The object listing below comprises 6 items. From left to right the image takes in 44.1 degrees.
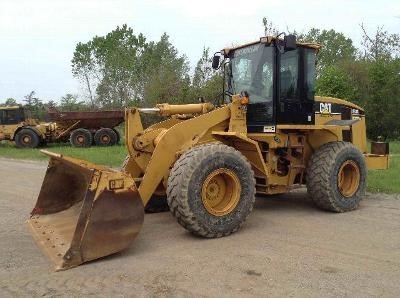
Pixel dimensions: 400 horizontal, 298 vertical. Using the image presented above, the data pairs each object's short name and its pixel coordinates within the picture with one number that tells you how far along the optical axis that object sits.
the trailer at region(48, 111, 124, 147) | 24.14
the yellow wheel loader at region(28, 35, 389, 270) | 5.33
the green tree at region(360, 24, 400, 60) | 35.06
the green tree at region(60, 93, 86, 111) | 47.03
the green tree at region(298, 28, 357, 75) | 45.03
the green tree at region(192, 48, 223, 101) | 24.63
